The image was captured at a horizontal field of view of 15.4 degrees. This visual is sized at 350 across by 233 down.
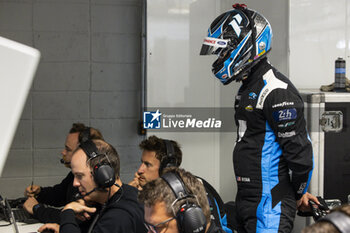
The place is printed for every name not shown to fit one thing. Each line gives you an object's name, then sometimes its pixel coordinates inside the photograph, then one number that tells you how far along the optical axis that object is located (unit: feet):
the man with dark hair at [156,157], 17.85
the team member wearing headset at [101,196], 16.04
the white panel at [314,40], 20.15
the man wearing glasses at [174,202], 14.53
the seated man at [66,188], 19.04
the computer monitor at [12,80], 6.78
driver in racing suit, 16.63
